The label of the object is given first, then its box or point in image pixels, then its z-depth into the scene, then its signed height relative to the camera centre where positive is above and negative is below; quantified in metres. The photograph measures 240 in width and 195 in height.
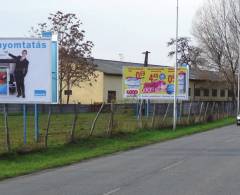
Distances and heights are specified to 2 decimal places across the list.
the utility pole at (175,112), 34.53 -1.08
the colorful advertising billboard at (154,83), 45.41 +1.03
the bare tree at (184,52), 91.84 +7.97
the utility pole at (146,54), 70.16 +5.36
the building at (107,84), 73.50 +1.68
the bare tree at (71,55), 62.28 +4.71
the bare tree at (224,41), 72.88 +7.39
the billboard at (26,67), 21.11 +1.09
